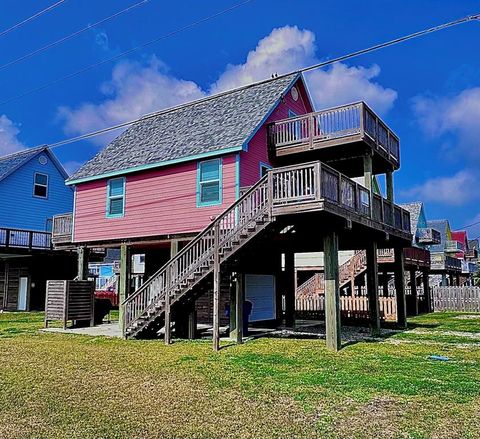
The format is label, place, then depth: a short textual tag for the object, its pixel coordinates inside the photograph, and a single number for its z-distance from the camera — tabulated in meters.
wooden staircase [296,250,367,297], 23.50
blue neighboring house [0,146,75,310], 27.17
